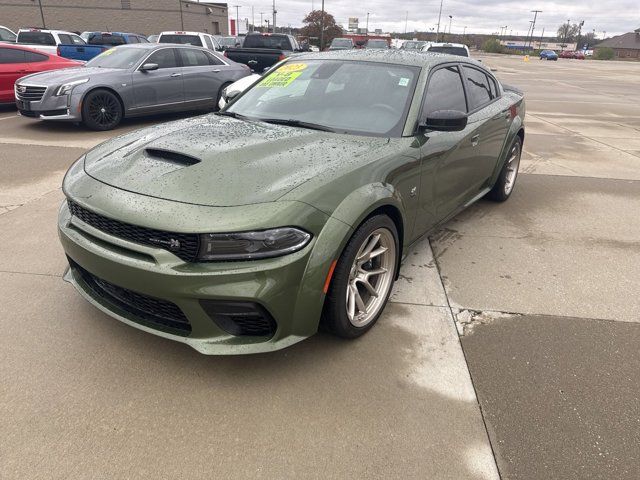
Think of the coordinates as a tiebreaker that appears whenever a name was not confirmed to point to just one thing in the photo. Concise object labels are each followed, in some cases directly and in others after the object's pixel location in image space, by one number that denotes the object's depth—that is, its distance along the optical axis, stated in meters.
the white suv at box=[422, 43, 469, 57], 16.28
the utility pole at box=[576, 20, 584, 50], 121.60
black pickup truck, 12.65
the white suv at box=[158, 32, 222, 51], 15.34
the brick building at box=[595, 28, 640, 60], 94.00
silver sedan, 7.93
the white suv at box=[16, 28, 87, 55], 15.74
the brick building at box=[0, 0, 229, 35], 39.78
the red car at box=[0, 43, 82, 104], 9.51
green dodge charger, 2.14
